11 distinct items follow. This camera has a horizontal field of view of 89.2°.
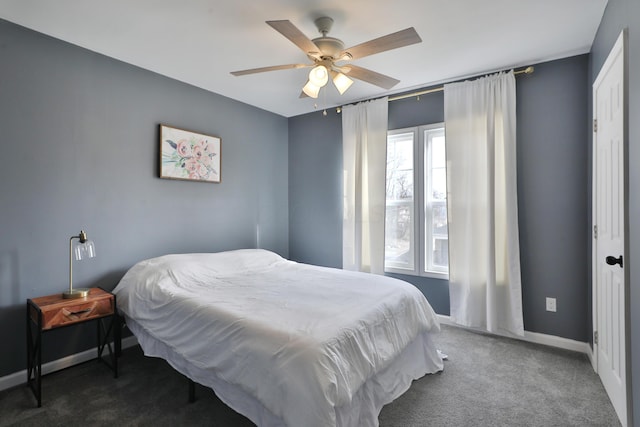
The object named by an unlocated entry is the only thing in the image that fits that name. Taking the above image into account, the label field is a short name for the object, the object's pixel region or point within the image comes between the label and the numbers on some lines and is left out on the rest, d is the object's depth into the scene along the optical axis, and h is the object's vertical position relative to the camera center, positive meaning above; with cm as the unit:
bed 150 -69
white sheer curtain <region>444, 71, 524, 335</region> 297 +7
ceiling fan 188 +104
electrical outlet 290 -84
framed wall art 319 +62
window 352 +11
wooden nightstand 212 -69
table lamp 237 -29
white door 183 -11
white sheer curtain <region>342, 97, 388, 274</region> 373 +35
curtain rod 290 +129
